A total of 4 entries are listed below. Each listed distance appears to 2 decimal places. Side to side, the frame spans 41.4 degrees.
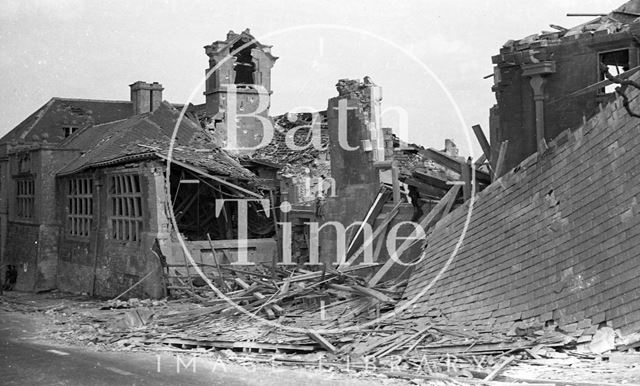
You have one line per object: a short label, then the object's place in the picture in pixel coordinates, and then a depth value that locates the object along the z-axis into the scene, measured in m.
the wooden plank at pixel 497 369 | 11.42
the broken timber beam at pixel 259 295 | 16.64
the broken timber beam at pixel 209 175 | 23.42
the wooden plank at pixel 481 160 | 19.02
